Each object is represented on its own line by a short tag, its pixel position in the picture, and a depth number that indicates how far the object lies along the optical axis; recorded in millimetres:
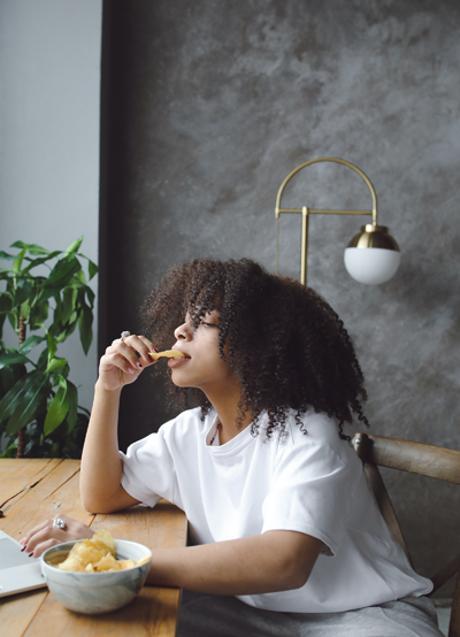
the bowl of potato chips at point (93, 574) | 832
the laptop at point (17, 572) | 922
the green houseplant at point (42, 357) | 2109
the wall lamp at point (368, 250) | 2371
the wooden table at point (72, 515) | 831
